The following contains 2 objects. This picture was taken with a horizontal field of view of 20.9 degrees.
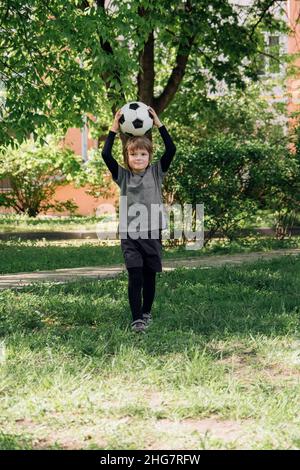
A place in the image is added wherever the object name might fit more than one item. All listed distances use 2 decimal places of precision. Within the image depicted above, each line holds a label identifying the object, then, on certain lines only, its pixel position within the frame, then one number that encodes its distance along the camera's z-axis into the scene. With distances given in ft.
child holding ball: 20.34
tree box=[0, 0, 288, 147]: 36.50
